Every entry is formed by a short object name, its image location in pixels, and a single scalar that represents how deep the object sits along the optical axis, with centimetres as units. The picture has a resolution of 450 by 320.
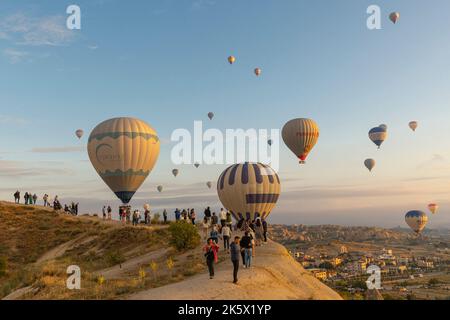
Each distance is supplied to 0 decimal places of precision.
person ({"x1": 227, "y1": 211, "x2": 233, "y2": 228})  2588
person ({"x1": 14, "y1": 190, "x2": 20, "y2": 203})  5668
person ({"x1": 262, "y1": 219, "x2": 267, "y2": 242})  2420
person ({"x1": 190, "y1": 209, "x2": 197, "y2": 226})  3372
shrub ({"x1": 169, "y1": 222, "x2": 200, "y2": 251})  2673
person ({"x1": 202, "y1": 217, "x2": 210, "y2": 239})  2620
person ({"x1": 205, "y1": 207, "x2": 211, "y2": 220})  2832
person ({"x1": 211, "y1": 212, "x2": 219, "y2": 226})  2715
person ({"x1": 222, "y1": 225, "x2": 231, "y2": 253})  2116
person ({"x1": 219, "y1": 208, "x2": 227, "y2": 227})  2552
